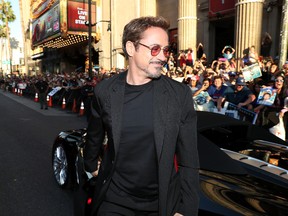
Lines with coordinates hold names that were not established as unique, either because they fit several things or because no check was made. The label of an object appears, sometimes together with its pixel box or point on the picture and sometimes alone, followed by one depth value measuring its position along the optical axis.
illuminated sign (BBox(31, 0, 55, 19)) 29.44
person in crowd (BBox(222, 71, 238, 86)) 8.23
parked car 2.14
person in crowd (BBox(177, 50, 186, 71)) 13.33
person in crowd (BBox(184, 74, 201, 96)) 8.30
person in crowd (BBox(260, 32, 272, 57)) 11.16
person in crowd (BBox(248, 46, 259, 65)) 8.79
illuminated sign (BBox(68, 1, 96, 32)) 24.59
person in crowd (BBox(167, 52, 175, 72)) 13.05
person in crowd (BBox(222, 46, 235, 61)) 11.44
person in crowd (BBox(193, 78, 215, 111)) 7.26
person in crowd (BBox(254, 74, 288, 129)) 5.95
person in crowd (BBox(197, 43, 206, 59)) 15.08
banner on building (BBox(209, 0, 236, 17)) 14.12
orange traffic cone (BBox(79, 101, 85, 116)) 11.78
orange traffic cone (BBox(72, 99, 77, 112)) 12.85
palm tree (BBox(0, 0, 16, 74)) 48.47
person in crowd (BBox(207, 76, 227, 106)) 7.43
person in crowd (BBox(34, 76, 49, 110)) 14.34
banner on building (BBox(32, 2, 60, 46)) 26.39
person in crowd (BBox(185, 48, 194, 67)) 12.88
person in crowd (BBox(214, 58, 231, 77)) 9.43
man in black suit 1.63
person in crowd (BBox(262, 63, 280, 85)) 7.69
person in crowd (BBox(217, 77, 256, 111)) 6.59
